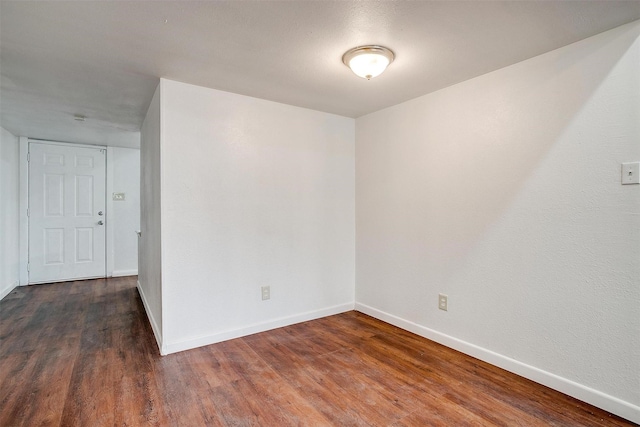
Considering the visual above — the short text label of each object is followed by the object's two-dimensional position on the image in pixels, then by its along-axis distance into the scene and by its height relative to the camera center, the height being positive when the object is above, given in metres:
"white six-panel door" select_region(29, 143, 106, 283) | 4.79 +0.01
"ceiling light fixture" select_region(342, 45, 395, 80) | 1.99 +0.97
